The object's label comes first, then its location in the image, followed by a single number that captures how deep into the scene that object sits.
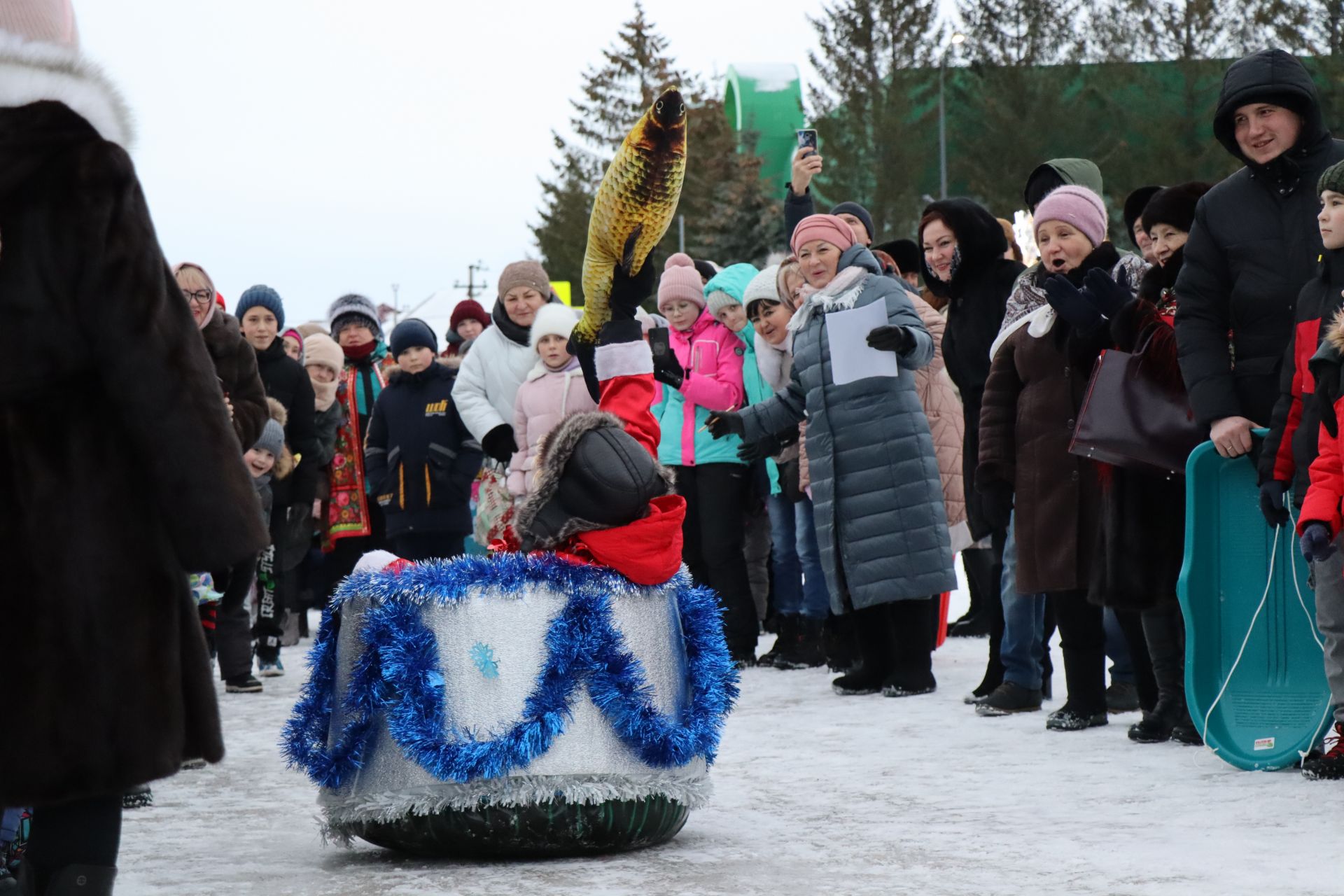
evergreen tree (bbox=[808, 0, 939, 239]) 45.94
